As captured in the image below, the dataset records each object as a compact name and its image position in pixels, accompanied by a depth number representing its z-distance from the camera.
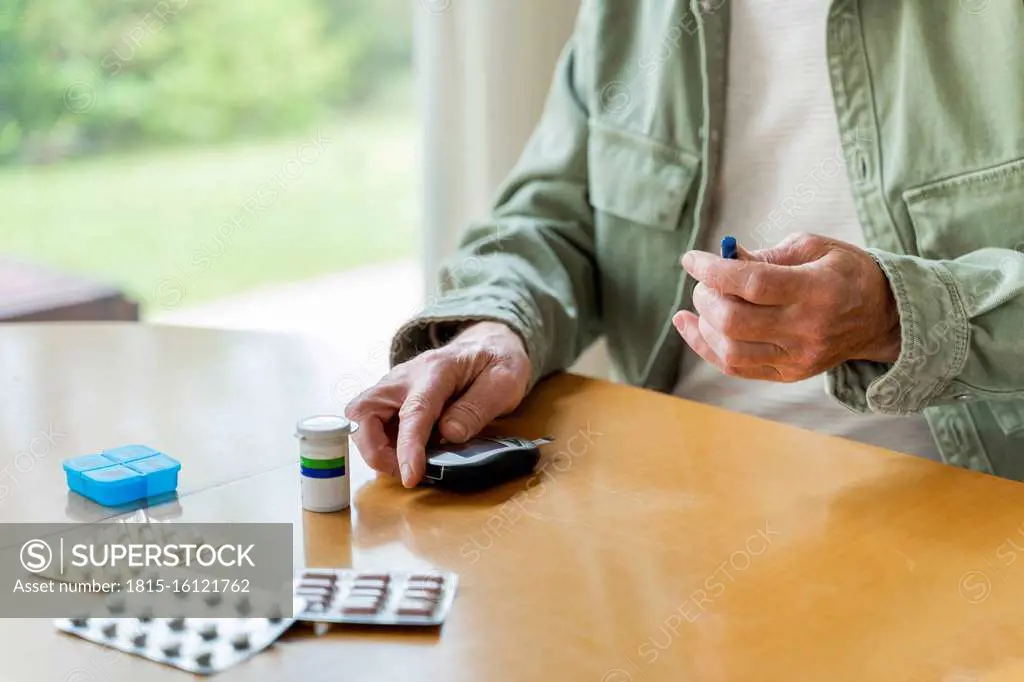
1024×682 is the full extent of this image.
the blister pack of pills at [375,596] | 0.70
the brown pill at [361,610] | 0.71
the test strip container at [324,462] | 0.87
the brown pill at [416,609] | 0.71
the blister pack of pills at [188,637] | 0.67
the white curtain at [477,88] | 1.95
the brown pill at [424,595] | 0.73
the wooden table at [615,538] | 0.67
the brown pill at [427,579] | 0.75
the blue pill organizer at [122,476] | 0.90
